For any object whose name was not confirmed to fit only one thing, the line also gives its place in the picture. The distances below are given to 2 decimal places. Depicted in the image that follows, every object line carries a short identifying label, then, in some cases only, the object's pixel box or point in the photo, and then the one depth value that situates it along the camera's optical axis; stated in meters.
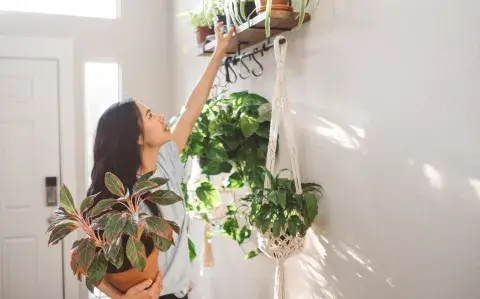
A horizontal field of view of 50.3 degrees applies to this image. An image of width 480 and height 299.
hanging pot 1.65
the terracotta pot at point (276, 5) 1.69
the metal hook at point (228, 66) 2.31
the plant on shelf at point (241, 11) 1.86
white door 3.38
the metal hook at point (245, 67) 2.22
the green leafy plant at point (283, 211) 1.61
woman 1.42
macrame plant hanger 1.67
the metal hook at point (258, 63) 2.06
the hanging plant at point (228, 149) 1.92
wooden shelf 1.70
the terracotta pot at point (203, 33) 2.29
